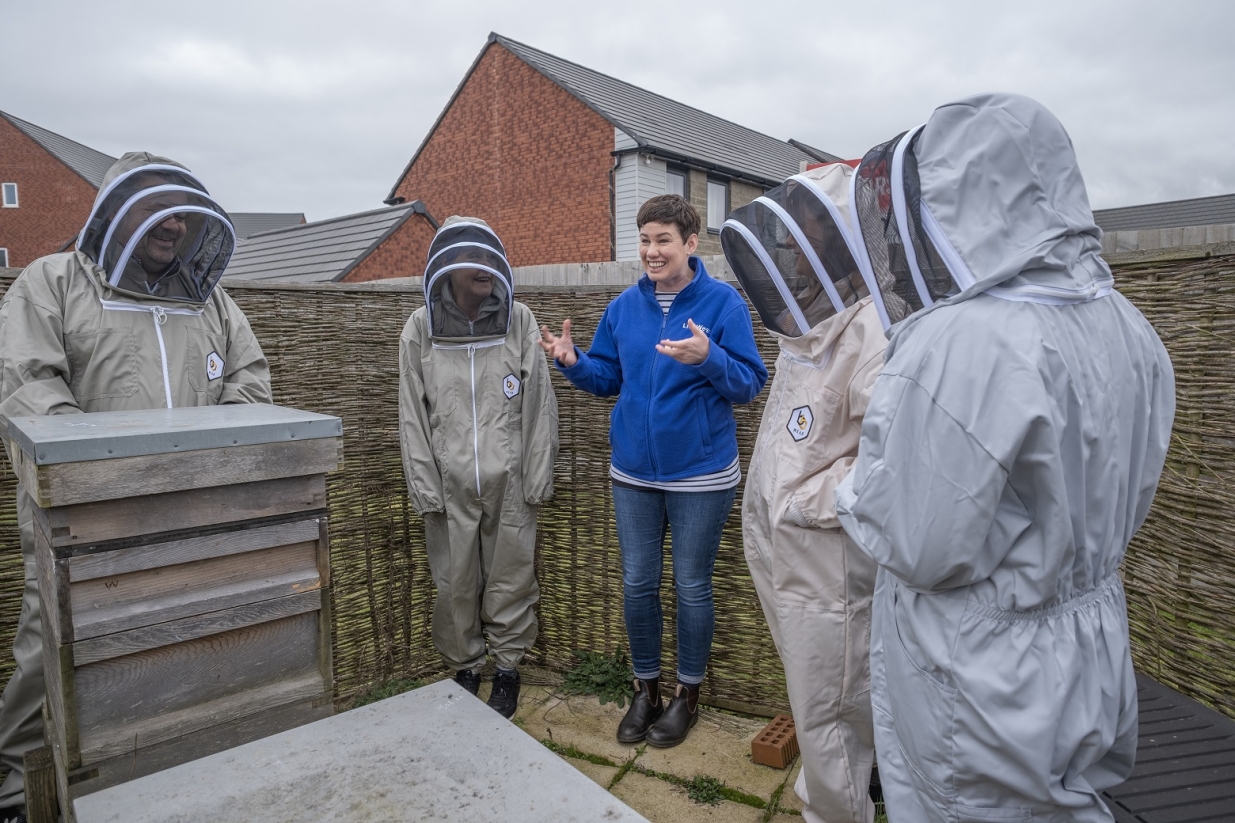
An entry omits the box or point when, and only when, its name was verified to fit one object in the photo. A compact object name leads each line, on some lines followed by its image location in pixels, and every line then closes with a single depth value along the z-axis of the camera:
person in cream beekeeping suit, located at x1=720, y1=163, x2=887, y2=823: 2.20
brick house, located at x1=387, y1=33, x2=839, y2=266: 17.08
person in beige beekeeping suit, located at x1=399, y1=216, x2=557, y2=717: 3.29
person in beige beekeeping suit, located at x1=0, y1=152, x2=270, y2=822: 2.43
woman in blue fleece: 2.93
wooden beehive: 1.67
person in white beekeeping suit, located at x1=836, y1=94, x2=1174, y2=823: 1.38
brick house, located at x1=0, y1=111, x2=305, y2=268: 27.06
